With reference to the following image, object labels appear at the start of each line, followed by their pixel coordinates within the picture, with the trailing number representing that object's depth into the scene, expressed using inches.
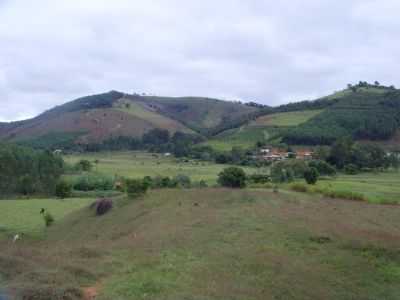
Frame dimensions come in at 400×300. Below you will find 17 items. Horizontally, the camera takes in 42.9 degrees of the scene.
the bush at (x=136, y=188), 1850.4
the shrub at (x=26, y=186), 3240.7
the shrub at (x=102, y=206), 1776.6
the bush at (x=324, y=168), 3216.0
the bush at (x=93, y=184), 3284.9
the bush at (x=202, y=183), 2599.4
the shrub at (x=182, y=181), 2689.5
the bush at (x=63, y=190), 2851.9
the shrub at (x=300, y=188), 1978.7
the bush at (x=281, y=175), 2896.2
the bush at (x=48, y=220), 1825.9
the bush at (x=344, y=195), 1892.2
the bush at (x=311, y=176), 2573.8
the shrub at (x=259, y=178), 2682.3
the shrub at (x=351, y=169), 3481.8
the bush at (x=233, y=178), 2316.7
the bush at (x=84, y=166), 4124.8
